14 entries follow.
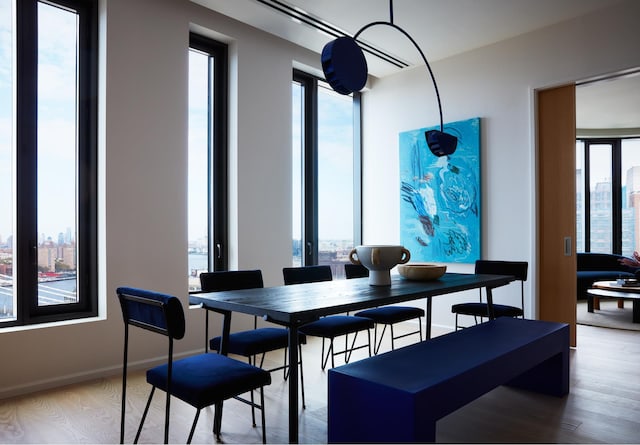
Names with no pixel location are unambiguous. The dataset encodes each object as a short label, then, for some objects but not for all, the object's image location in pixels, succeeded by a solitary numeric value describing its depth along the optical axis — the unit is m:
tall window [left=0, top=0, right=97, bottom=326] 3.34
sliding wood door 4.47
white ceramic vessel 2.72
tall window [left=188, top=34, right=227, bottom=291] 4.40
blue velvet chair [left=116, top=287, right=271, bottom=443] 1.93
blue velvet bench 1.94
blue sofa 7.38
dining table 2.08
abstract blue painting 5.06
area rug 5.49
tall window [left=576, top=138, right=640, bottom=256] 8.19
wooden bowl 3.13
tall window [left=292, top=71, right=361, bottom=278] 5.41
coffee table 5.46
